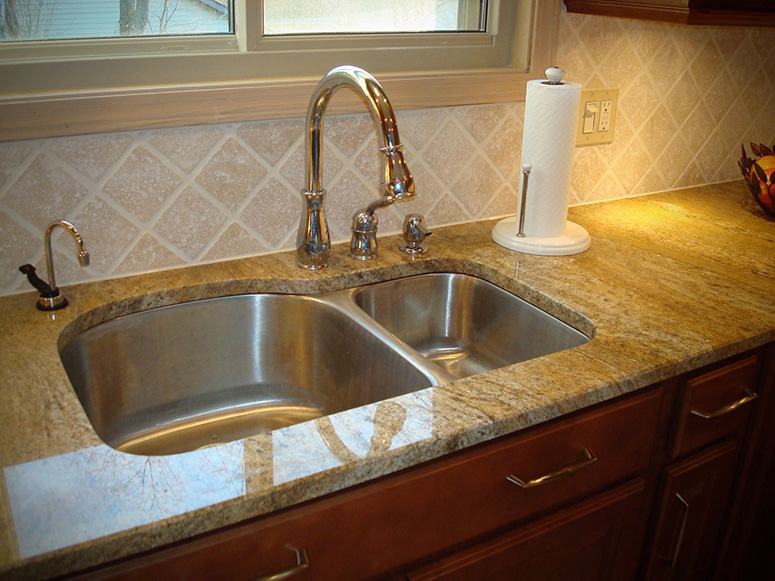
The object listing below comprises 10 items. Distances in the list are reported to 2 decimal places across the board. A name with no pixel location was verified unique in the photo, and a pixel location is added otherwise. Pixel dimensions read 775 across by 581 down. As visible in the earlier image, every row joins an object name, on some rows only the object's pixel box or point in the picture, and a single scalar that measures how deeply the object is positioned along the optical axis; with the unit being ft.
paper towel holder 4.66
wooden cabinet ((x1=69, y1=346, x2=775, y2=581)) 2.67
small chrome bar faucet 3.72
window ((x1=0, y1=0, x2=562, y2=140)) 3.79
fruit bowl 5.58
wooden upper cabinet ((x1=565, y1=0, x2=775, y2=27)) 4.43
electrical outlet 5.49
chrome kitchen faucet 3.51
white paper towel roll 4.52
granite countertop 2.40
